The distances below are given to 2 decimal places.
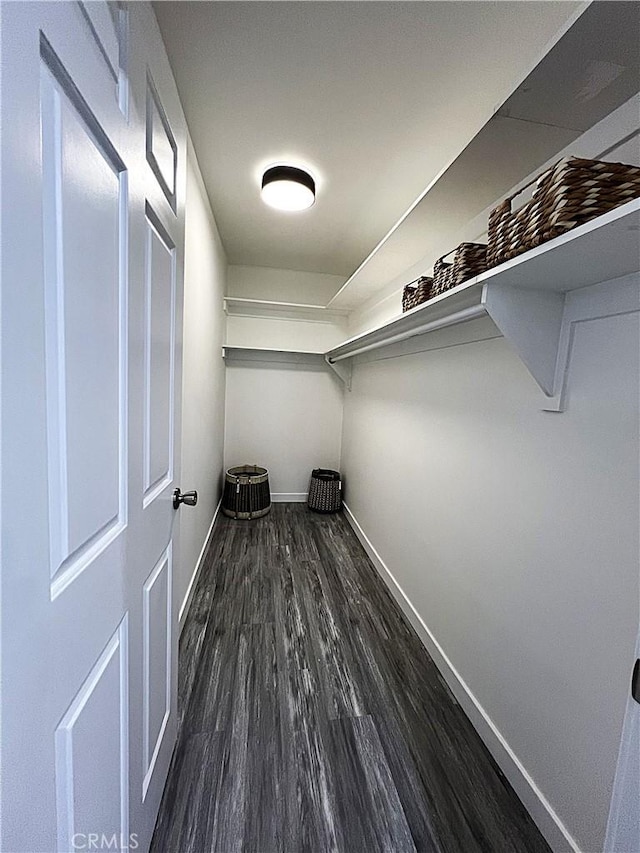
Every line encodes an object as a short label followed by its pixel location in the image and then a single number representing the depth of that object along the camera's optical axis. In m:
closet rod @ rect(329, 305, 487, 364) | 1.30
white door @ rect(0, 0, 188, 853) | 0.41
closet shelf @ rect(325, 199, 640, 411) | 0.76
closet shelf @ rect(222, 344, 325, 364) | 3.67
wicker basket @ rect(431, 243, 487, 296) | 1.33
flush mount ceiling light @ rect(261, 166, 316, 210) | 1.94
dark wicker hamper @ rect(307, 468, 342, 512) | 3.76
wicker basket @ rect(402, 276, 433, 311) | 1.71
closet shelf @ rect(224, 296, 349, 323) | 3.38
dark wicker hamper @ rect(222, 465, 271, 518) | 3.45
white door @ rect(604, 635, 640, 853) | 0.60
